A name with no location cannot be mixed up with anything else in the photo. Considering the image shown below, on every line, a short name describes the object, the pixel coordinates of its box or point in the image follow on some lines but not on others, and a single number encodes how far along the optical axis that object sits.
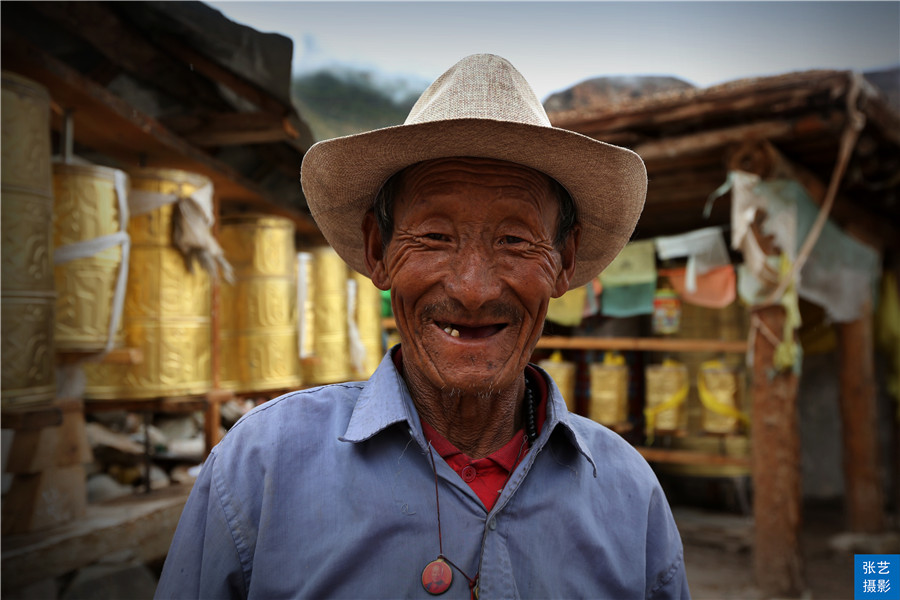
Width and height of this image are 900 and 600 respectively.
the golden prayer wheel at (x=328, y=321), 5.20
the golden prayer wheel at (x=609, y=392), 5.89
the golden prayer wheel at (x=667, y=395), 5.79
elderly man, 1.16
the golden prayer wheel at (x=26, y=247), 2.37
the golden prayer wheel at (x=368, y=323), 5.80
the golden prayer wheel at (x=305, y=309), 4.76
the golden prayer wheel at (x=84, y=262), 2.84
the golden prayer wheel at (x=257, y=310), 4.44
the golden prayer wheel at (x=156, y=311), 3.49
